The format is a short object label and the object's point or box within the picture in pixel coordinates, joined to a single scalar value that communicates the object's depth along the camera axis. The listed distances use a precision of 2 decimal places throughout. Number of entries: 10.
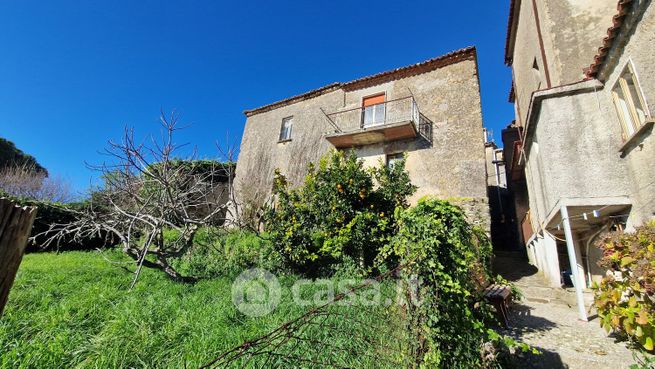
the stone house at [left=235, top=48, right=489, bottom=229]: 9.20
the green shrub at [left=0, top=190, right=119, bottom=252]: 12.78
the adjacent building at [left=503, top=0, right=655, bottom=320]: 4.46
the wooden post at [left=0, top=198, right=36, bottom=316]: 0.83
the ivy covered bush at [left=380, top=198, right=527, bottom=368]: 2.78
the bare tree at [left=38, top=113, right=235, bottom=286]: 5.41
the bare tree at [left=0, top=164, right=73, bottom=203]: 19.42
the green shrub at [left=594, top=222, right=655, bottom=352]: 3.29
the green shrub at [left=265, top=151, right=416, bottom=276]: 7.02
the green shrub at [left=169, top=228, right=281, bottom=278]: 7.57
